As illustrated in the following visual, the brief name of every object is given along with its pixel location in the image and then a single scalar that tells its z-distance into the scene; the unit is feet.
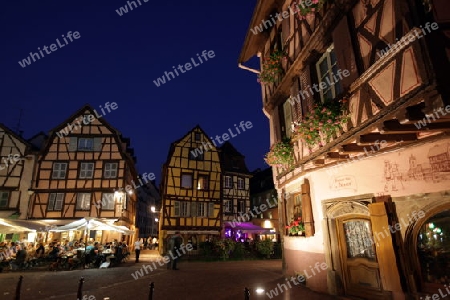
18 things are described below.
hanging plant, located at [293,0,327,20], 24.09
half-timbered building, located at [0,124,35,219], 72.38
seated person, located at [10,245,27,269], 46.24
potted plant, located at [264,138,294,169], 31.12
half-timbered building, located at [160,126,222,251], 82.53
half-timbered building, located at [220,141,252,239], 93.89
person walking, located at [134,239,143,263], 60.41
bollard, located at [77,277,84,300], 18.70
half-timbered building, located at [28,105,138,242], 73.15
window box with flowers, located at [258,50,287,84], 34.12
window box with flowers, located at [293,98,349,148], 20.86
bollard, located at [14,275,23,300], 21.07
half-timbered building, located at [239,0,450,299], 14.48
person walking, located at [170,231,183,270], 44.97
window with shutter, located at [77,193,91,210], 73.46
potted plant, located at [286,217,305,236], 28.45
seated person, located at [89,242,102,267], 49.52
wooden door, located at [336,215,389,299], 20.74
